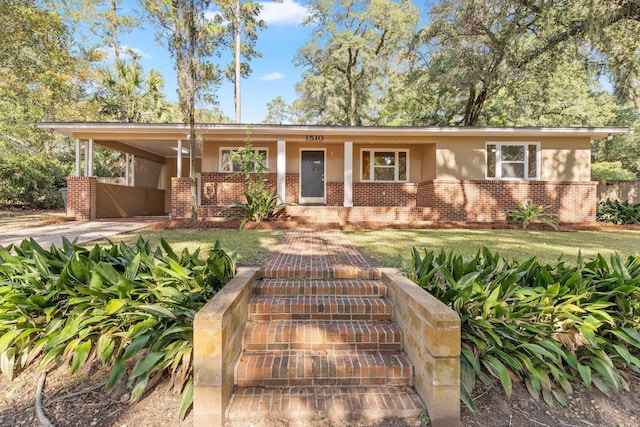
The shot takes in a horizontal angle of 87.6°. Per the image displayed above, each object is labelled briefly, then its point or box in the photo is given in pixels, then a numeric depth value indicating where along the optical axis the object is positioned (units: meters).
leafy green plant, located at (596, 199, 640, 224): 10.61
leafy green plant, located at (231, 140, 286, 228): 9.28
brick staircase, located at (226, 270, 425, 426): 2.34
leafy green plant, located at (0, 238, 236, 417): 2.42
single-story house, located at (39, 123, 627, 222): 10.48
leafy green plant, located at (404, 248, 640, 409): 2.47
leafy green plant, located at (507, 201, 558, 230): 9.29
